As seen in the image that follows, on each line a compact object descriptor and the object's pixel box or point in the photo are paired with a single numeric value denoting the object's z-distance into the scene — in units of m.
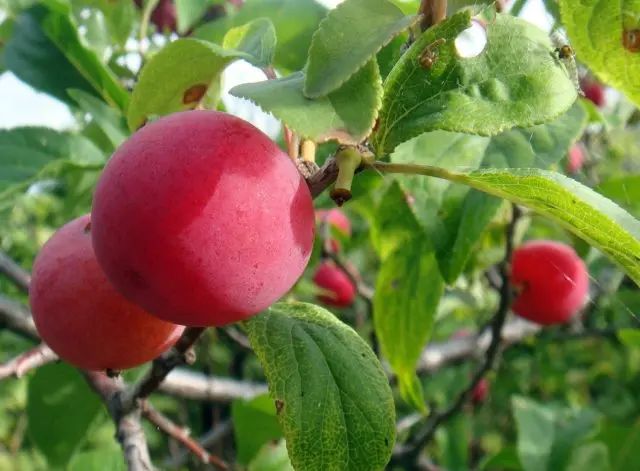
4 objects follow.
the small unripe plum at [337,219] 0.38
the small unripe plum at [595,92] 0.48
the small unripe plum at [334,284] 0.43
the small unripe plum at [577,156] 0.43
